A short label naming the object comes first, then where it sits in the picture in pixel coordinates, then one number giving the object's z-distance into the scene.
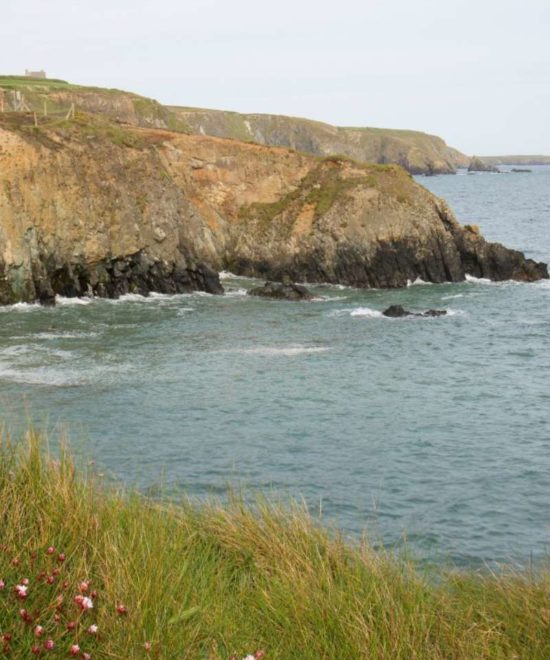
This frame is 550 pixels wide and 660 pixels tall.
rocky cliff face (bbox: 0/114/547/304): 47.69
